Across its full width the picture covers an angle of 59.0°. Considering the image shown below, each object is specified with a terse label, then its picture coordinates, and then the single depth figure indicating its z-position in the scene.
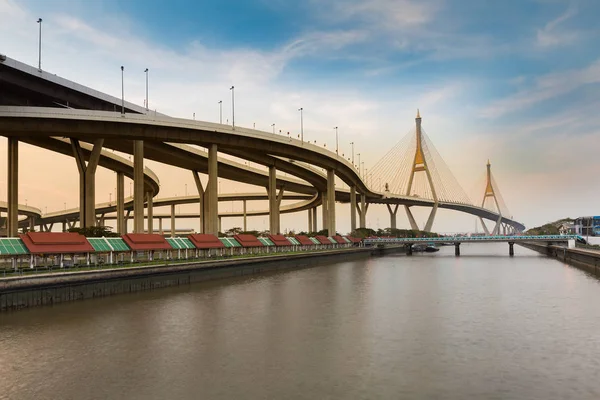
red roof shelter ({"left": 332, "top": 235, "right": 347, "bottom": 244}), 100.19
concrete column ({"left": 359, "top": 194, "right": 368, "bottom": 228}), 140.12
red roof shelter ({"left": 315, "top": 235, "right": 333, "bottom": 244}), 92.40
